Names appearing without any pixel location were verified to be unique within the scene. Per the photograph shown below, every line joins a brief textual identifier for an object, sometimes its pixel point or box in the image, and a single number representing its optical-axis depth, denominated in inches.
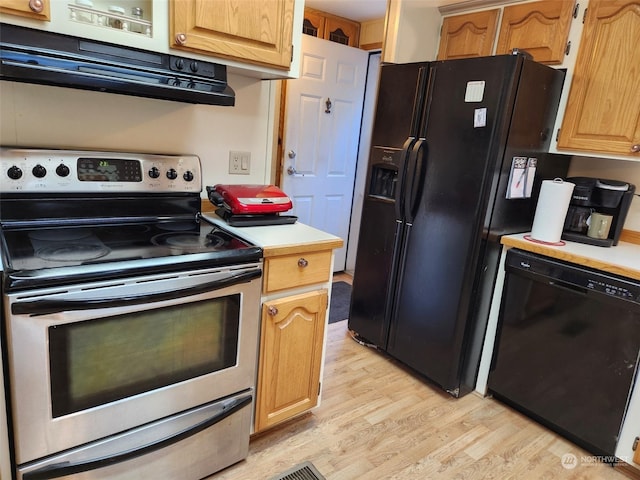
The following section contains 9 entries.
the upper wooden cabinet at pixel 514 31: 84.7
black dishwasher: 69.8
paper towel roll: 79.7
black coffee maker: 79.9
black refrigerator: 78.9
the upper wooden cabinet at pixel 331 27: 138.6
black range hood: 47.7
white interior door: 131.8
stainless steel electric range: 45.5
